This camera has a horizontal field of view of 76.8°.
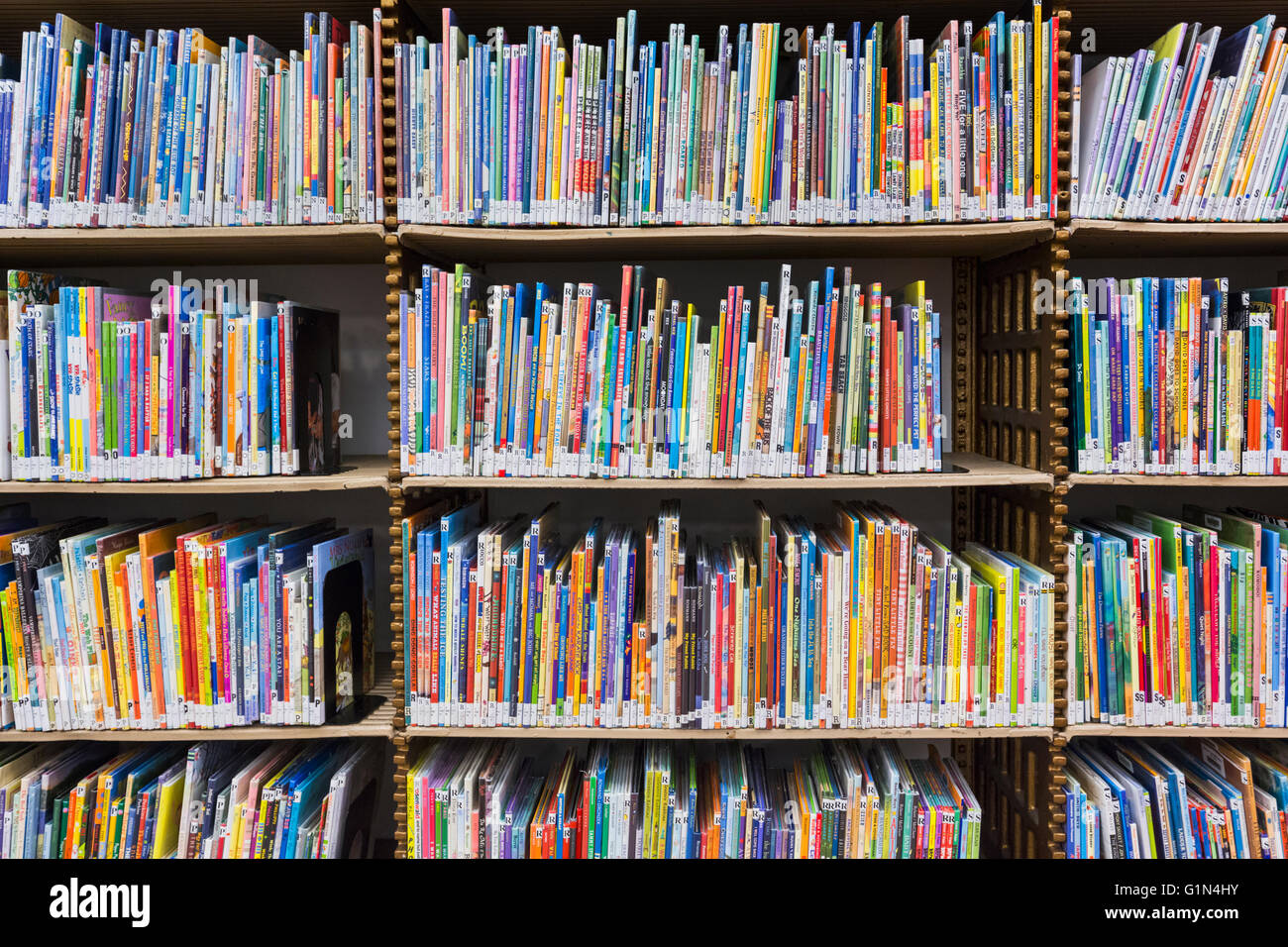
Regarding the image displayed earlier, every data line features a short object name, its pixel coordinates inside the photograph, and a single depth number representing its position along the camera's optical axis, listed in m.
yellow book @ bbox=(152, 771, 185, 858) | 1.54
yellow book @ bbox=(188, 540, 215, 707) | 1.49
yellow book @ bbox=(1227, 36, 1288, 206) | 1.43
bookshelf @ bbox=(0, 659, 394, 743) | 1.50
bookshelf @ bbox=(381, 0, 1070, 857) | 1.44
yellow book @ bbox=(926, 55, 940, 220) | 1.43
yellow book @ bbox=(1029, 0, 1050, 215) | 1.39
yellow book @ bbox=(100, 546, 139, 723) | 1.49
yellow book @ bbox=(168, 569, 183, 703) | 1.50
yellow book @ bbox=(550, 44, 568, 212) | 1.44
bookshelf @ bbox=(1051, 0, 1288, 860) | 1.45
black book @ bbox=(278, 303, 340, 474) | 1.50
